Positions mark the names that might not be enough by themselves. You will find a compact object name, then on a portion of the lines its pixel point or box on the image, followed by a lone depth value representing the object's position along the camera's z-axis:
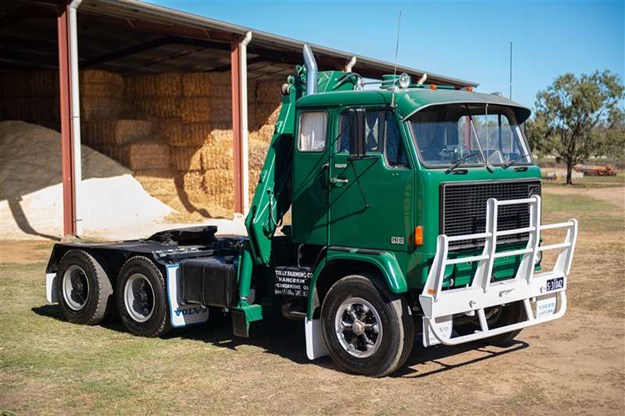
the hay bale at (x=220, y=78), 27.78
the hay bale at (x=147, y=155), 26.06
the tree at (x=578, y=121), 52.50
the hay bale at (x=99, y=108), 26.75
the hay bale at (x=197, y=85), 27.62
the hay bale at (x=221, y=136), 27.69
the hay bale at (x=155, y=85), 27.84
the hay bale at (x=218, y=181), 26.78
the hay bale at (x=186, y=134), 27.77
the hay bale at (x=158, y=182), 26.17
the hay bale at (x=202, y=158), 27.16
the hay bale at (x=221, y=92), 27.88
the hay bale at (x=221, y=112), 27.89
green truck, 7.10
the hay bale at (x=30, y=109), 27.94
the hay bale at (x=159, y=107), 27.98
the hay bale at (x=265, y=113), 31.06
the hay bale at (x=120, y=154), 26.03
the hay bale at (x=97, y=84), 26.64
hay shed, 23.66
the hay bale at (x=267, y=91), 31.16
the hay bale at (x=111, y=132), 26.33
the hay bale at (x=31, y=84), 27.95
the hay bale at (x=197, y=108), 27.62
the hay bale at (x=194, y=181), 27.47
